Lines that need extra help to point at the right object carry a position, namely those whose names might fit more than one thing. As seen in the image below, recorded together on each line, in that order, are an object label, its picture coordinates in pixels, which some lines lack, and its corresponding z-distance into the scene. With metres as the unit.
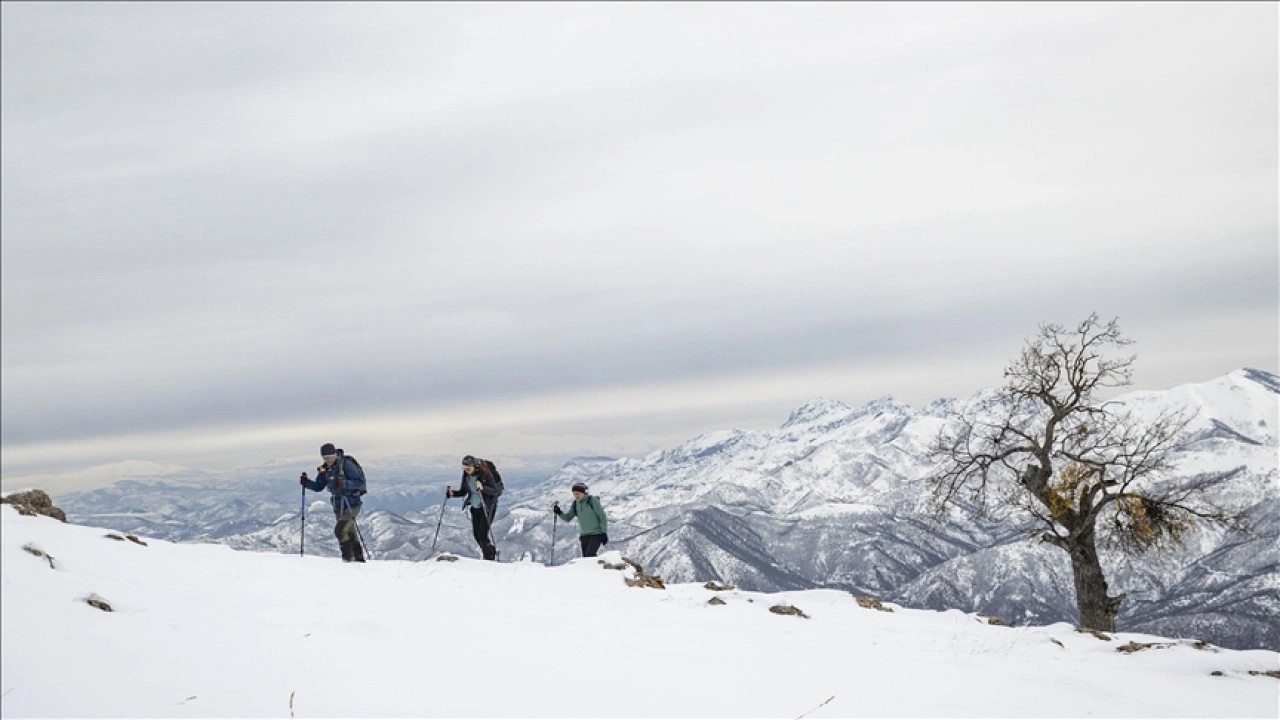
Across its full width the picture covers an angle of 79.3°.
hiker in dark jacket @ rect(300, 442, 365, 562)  19.50
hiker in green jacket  24.94
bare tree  26.16
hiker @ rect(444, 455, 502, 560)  22.81
